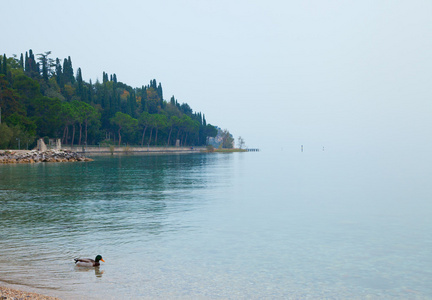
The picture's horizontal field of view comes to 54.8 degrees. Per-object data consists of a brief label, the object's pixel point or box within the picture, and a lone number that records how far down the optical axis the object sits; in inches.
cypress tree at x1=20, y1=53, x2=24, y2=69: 6395.2
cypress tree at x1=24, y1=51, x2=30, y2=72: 6116.1
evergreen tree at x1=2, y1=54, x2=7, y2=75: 4776.1
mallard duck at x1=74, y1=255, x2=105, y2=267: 540.4
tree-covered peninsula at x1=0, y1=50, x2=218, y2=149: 4190.5
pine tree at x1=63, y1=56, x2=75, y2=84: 6855.3
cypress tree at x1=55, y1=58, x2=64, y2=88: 6584.6
